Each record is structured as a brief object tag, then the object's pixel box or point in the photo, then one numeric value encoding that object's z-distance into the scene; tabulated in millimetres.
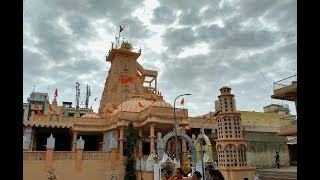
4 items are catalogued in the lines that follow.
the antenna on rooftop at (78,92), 54062
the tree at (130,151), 21828
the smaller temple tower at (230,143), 17578
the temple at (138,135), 18625
